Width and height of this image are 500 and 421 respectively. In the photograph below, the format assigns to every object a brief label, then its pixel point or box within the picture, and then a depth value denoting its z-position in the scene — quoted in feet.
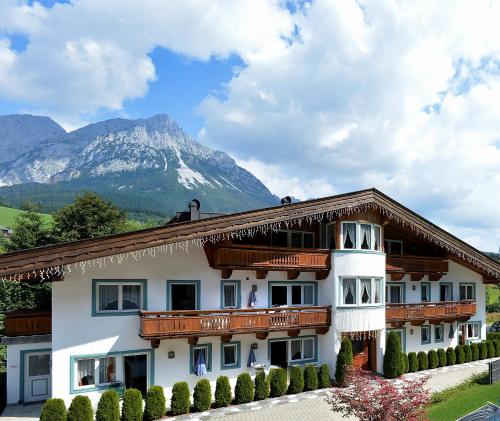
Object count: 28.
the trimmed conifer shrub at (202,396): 57.16
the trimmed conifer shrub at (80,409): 49.01
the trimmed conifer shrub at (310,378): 66.74
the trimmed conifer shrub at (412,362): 79.97
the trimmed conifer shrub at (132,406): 51.93
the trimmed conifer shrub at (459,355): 88.63
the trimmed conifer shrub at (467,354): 90.38
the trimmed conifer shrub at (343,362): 68.80
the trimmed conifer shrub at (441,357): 85.15
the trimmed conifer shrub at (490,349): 95.04
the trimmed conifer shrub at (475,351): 91.91
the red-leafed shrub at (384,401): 38.47
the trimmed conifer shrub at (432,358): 83.56
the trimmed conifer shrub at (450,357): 87.04
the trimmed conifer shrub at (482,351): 93.45
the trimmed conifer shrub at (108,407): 50.76
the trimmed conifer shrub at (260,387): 61.98
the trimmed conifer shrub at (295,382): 65.21
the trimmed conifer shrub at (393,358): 75.05
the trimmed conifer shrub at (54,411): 47.55
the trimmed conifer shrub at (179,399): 55.72
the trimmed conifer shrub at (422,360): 81.76
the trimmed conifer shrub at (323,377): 68.23
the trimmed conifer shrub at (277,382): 63.46
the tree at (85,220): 130.82
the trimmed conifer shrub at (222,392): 58.85
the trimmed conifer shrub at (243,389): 60.13
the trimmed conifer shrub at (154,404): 53.62
